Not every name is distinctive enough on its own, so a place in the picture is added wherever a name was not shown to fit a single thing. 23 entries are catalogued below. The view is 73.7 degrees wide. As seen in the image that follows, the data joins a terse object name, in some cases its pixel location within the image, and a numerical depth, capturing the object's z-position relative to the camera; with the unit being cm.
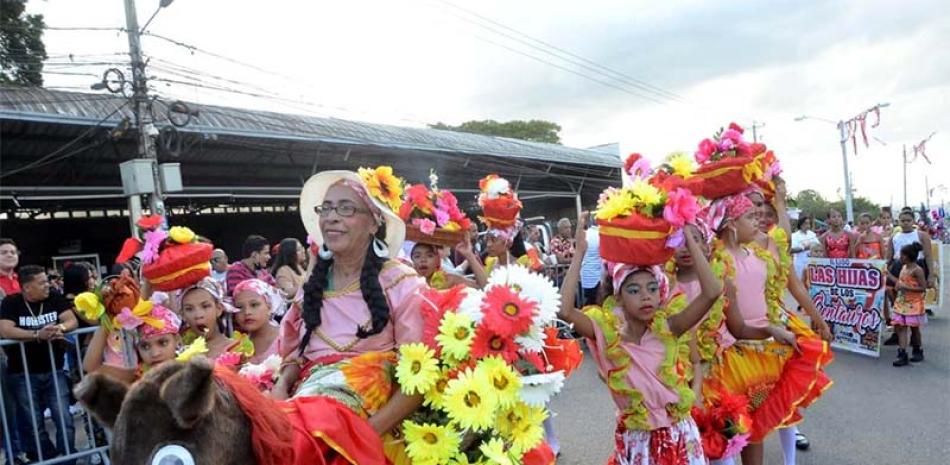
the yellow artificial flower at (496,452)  238
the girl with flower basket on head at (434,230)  423
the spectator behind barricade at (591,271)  943
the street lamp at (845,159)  2681
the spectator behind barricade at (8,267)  645
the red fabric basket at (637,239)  305
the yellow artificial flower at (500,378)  231
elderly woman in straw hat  233
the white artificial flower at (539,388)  247
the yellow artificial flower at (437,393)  233
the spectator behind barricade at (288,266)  676
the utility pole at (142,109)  1121
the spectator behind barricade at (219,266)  799
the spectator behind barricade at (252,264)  692
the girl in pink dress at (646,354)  322
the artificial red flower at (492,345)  235
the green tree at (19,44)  1330
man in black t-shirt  531
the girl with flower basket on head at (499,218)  520
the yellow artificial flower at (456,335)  233
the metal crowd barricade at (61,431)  472
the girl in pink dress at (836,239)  1002
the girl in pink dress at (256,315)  409
